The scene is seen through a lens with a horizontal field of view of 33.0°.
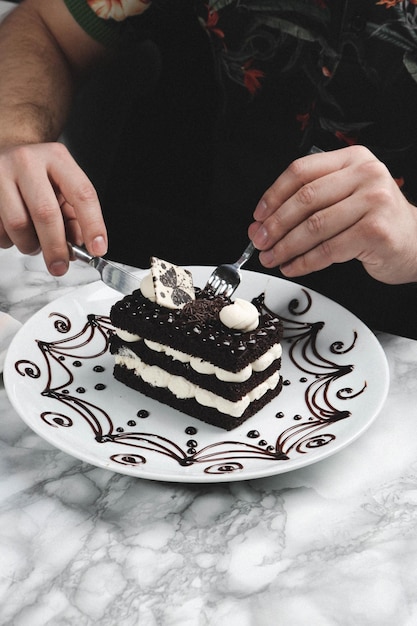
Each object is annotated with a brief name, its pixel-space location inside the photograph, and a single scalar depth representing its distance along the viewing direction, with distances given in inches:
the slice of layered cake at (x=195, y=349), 54.0
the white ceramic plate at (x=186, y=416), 48.2
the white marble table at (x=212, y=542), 39.3
